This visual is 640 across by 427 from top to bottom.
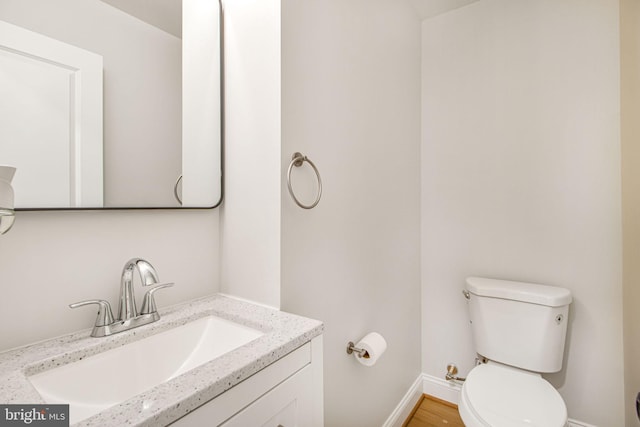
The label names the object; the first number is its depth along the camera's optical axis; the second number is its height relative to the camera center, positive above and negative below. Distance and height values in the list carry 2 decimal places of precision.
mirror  0.68 +0.30
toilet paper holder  1.20 -0.54
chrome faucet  0.74 -0.24
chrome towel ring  0.90 +0.14
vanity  0.51 -0.32
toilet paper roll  1.19 -0.53
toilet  1.17 -0.68
